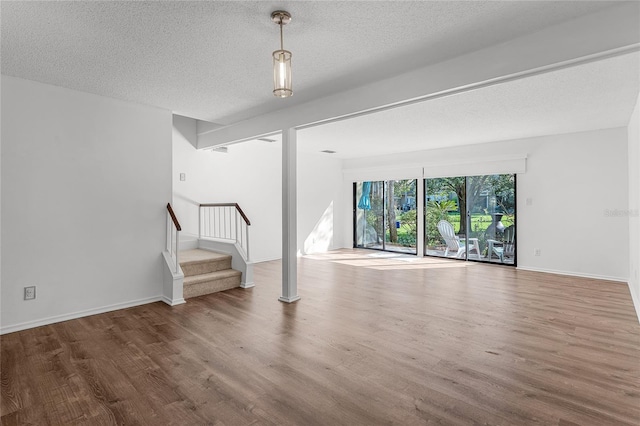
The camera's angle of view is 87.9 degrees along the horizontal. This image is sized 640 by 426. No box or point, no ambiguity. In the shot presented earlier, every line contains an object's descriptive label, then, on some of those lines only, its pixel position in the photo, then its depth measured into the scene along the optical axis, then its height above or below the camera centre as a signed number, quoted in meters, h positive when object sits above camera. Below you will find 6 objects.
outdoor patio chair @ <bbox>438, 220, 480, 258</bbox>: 7.25 -0.57
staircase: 4.52 -0.85
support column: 4.28 +0.04
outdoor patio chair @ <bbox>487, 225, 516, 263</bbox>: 6.65 -0.61
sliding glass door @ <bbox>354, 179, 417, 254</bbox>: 8.38 +0.03
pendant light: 2.11 +0.91
